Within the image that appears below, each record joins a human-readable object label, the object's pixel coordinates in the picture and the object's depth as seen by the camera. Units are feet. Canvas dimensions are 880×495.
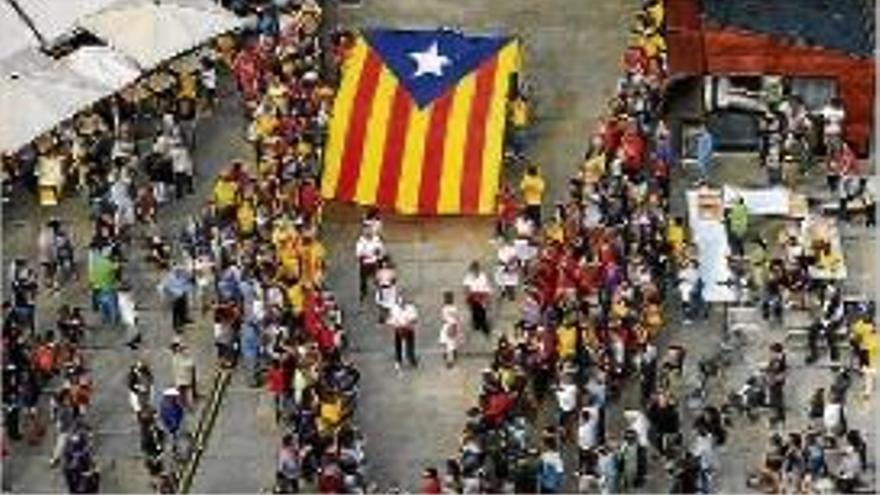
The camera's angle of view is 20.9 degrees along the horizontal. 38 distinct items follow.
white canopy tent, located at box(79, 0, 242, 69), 131.95
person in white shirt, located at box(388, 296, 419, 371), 116.47
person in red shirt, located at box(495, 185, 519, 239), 125.29
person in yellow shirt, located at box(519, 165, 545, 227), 124.57
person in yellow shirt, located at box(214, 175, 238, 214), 123.75
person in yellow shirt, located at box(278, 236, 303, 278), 116.78
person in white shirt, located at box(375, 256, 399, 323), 118.52
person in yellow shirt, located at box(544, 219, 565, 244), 118.98
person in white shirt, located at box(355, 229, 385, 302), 120.88
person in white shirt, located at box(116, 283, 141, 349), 120.16
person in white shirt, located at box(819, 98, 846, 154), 128.77
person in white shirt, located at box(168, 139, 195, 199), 128.88
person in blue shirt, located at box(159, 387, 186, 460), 111.34
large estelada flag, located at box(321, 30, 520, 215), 125.29
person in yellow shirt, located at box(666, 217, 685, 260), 120.06
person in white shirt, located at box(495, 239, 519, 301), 120.47
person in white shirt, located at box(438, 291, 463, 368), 116.26
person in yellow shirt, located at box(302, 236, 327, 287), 117.29
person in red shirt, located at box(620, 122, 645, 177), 124.26
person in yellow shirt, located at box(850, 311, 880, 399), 114.83
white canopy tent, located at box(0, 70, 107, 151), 124.77
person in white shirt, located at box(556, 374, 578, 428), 110.11
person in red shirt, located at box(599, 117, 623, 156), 125.47
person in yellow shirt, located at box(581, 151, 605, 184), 122.72
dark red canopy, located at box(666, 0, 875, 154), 129.08
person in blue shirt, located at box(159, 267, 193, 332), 118.83
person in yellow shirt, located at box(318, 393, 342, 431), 108.47
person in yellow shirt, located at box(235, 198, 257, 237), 121.60
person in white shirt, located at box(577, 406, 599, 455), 108.58
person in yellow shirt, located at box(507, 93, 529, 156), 130.72
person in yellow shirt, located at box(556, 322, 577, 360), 111.65
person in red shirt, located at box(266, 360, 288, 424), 111.55
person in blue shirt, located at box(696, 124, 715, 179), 129.80
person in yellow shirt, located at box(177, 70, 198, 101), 133.69
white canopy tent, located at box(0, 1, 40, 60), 131.75
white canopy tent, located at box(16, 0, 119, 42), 133.80
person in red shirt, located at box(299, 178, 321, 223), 123.75
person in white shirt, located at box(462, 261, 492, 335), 118.42
